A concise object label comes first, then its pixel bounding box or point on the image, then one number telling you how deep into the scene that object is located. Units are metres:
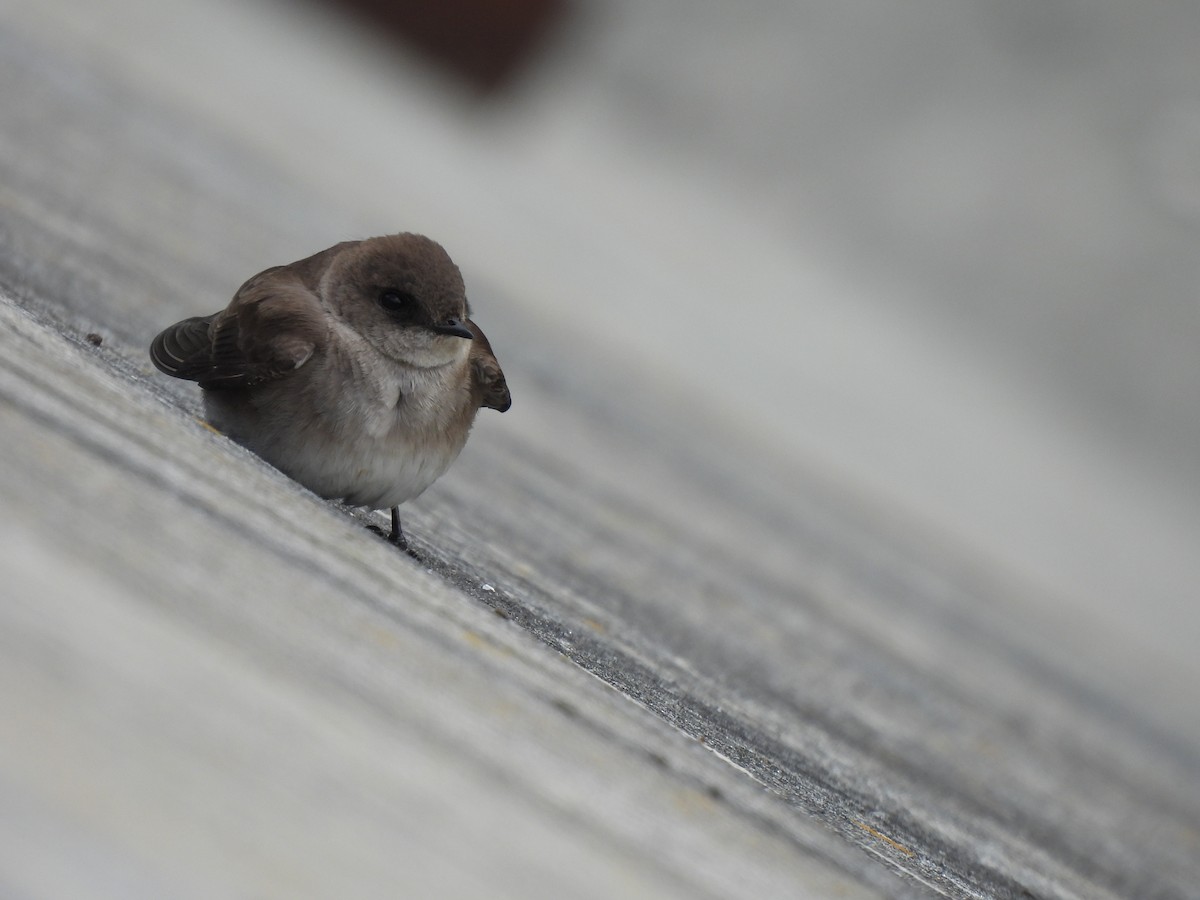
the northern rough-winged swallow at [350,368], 6.17
